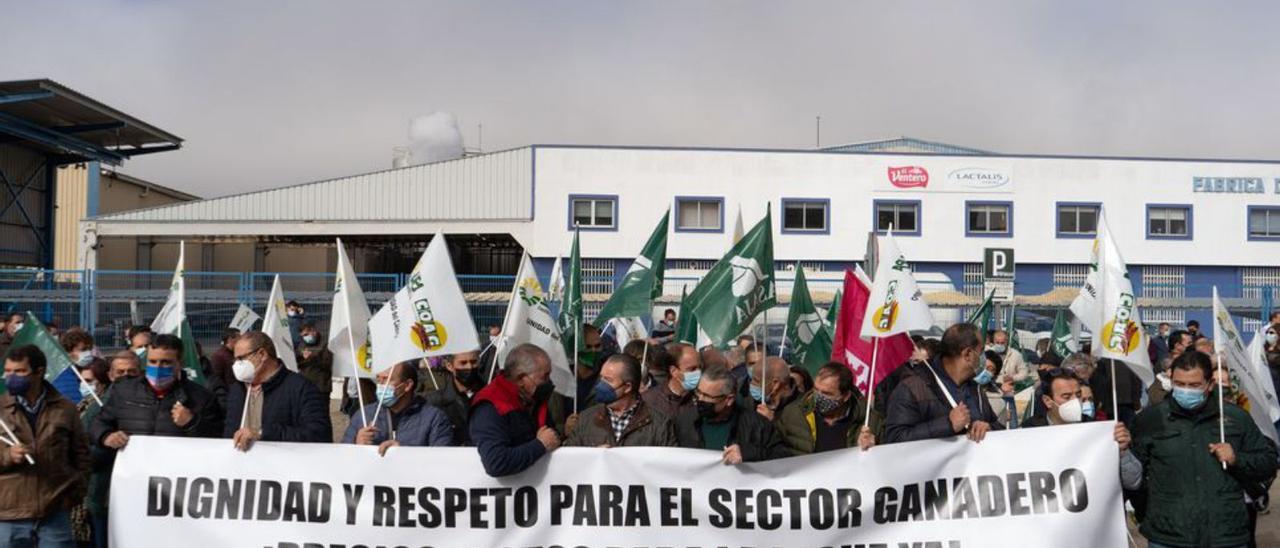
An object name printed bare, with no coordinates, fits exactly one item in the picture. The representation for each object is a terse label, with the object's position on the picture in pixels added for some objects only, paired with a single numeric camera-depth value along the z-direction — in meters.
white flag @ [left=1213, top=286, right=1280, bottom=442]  6.76
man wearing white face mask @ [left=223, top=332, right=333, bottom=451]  6.46
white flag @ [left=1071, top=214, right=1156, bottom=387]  6.47
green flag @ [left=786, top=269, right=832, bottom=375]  10.82
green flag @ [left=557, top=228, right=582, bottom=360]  9.27
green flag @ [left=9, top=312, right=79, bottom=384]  7.68
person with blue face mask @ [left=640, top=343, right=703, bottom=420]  7.27
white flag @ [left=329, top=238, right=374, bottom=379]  7.66
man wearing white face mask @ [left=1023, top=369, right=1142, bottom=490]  5.98
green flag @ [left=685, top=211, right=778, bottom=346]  8.17
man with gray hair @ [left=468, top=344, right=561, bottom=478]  5.82
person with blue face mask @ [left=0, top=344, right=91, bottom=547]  5.79
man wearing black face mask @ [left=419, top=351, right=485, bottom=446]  7.42
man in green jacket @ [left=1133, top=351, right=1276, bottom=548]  5.67
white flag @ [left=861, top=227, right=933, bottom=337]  6.97
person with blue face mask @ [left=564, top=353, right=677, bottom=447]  6.16
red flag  7.66
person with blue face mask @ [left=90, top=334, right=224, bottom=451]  6.55
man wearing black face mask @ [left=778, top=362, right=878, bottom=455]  6.80
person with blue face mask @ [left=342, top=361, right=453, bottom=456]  6.26
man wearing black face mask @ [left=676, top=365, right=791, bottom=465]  6.06
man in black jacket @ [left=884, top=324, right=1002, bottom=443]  6.18
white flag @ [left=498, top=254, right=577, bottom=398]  8.80
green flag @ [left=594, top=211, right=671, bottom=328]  10.55
